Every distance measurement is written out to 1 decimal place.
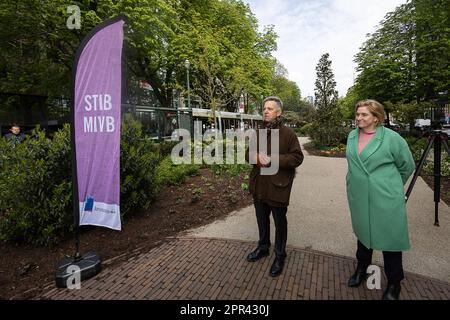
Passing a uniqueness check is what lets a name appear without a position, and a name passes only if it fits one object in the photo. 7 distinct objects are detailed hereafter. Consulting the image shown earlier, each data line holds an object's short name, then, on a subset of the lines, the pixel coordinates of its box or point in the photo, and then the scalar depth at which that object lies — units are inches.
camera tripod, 152.3
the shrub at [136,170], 183.8
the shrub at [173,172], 258.4
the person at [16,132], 315.9
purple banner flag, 121.7
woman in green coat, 93.4
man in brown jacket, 115.2
